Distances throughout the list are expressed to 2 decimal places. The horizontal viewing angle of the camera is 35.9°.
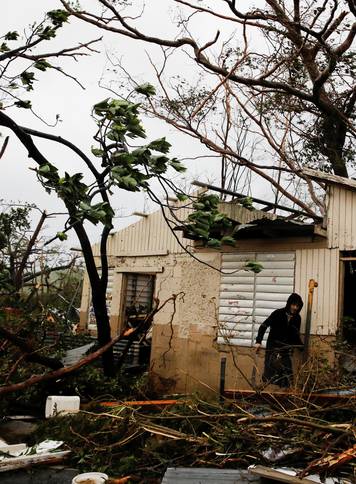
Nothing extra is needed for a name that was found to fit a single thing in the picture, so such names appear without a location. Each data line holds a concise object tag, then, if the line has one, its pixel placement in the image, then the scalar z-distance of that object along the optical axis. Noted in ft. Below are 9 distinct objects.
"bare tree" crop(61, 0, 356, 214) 41.33
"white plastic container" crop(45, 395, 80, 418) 23.94
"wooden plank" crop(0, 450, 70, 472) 18.31
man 28.84
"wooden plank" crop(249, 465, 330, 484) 14.20
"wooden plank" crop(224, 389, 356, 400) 18.89
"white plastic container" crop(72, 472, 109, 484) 16.31
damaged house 29.71
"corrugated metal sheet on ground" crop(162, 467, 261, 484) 15.44
